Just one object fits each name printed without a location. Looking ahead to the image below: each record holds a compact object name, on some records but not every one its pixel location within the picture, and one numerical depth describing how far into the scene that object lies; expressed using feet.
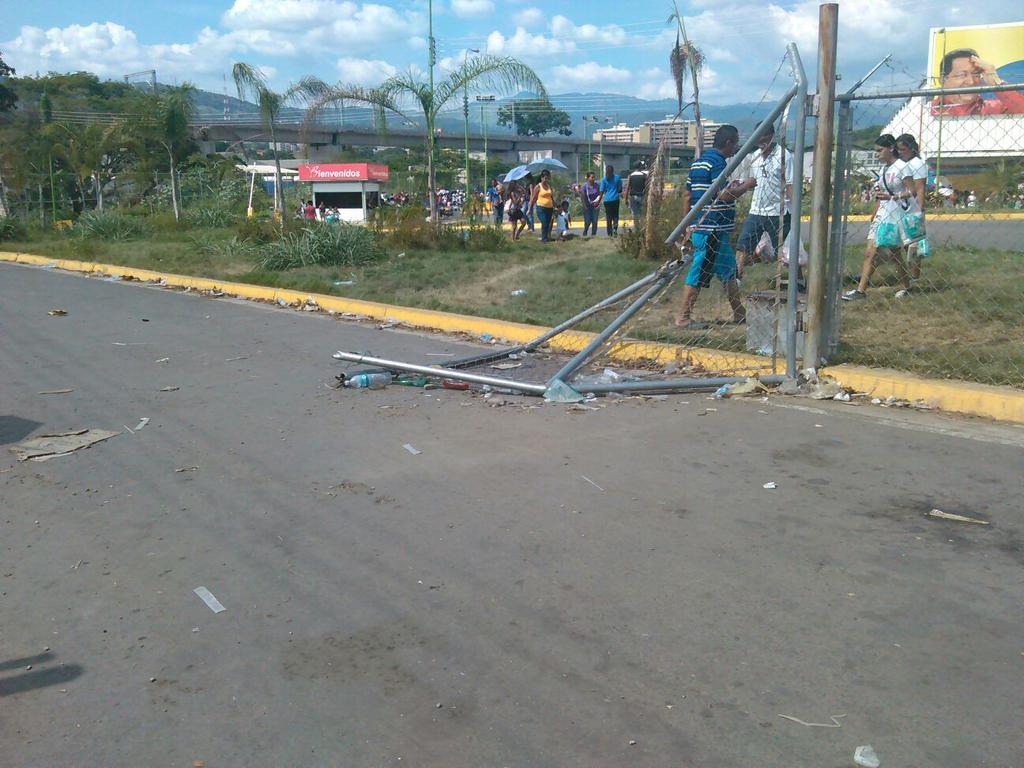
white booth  142.31
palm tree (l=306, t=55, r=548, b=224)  59.62
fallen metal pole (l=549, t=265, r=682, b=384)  23.74
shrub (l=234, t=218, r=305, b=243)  55.62
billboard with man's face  136.87
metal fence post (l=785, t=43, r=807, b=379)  21.56
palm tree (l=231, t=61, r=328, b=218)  94.17
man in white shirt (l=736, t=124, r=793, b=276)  27.14
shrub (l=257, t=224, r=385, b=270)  51.29
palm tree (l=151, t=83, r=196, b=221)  92.38
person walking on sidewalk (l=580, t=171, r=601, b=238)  62.69
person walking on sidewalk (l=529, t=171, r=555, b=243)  57.11
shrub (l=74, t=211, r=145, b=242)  77.30
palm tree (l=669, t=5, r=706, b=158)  63.70
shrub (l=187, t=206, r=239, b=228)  87.59
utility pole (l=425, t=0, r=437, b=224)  60.98
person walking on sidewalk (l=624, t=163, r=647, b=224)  58.06
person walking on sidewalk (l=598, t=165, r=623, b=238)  60.34
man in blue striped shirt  25.34
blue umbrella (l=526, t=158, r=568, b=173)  86.20
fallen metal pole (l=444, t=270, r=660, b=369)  25.16
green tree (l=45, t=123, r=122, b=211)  104.01
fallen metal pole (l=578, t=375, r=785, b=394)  22.36
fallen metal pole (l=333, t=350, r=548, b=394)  22.59
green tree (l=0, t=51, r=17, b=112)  195.62
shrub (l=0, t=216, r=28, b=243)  86.34
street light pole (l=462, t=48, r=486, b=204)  61.51
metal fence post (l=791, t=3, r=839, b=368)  21.53
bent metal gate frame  21.79
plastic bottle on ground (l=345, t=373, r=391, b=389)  24.16
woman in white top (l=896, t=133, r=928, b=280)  29.35
